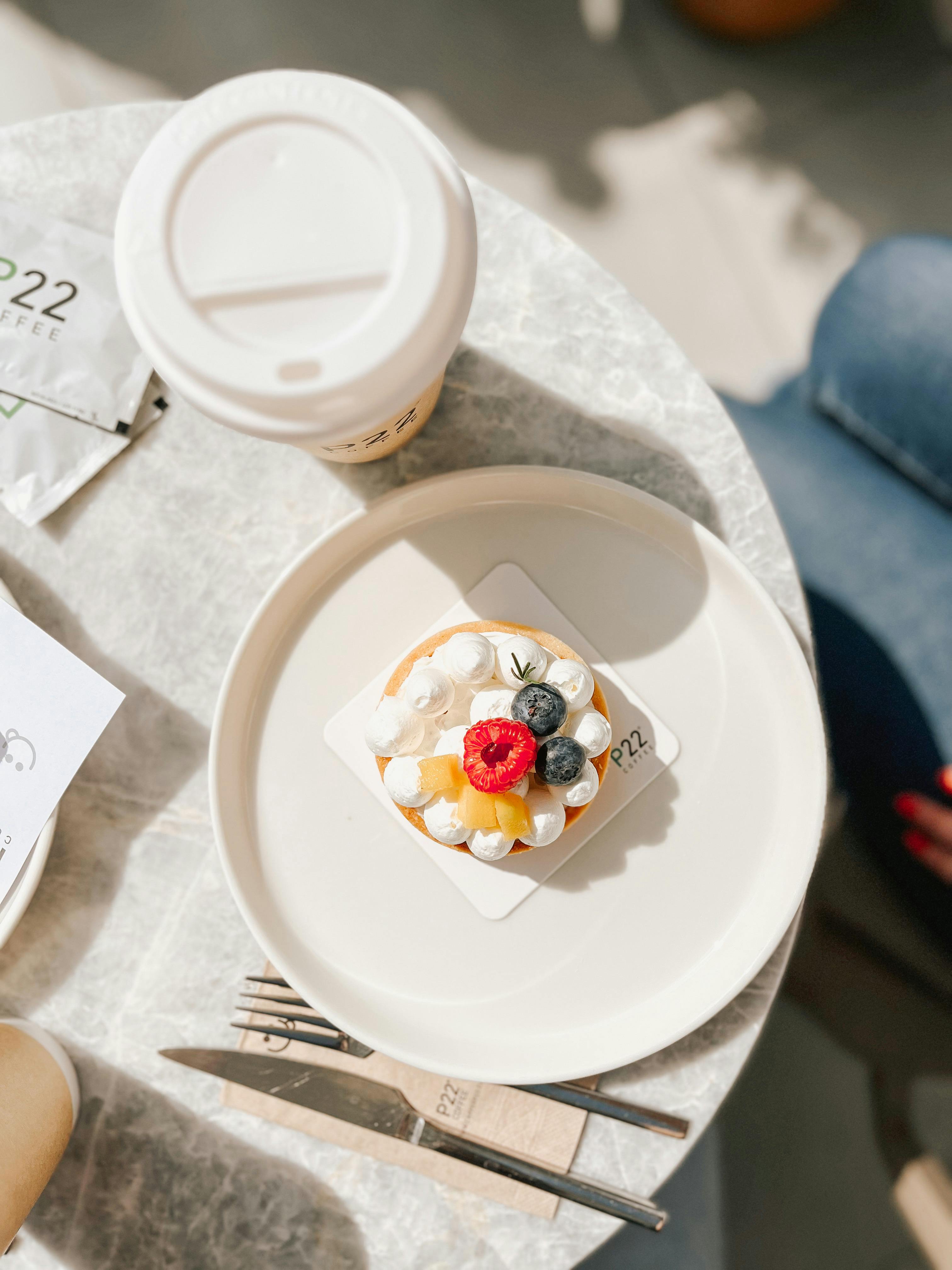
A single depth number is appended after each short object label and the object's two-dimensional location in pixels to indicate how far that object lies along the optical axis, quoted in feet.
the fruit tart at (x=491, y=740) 1.99
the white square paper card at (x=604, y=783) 2.42
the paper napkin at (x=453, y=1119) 2.43
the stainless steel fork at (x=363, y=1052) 2.42
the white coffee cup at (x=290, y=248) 1.60
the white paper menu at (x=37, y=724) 2.43
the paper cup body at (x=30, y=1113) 2.15
